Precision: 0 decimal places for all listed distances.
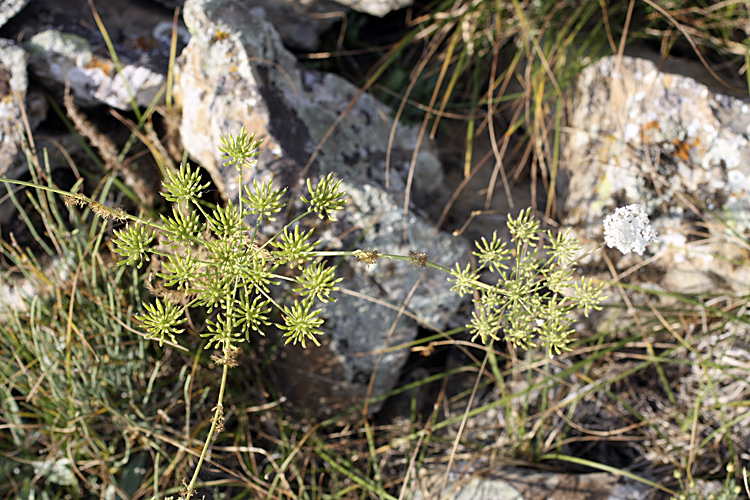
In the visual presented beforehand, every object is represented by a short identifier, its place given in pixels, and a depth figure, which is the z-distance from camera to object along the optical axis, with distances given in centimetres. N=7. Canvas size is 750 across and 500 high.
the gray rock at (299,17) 291
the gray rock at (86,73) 249
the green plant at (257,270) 137
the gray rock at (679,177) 264
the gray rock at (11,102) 238
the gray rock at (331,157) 233
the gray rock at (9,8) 245
